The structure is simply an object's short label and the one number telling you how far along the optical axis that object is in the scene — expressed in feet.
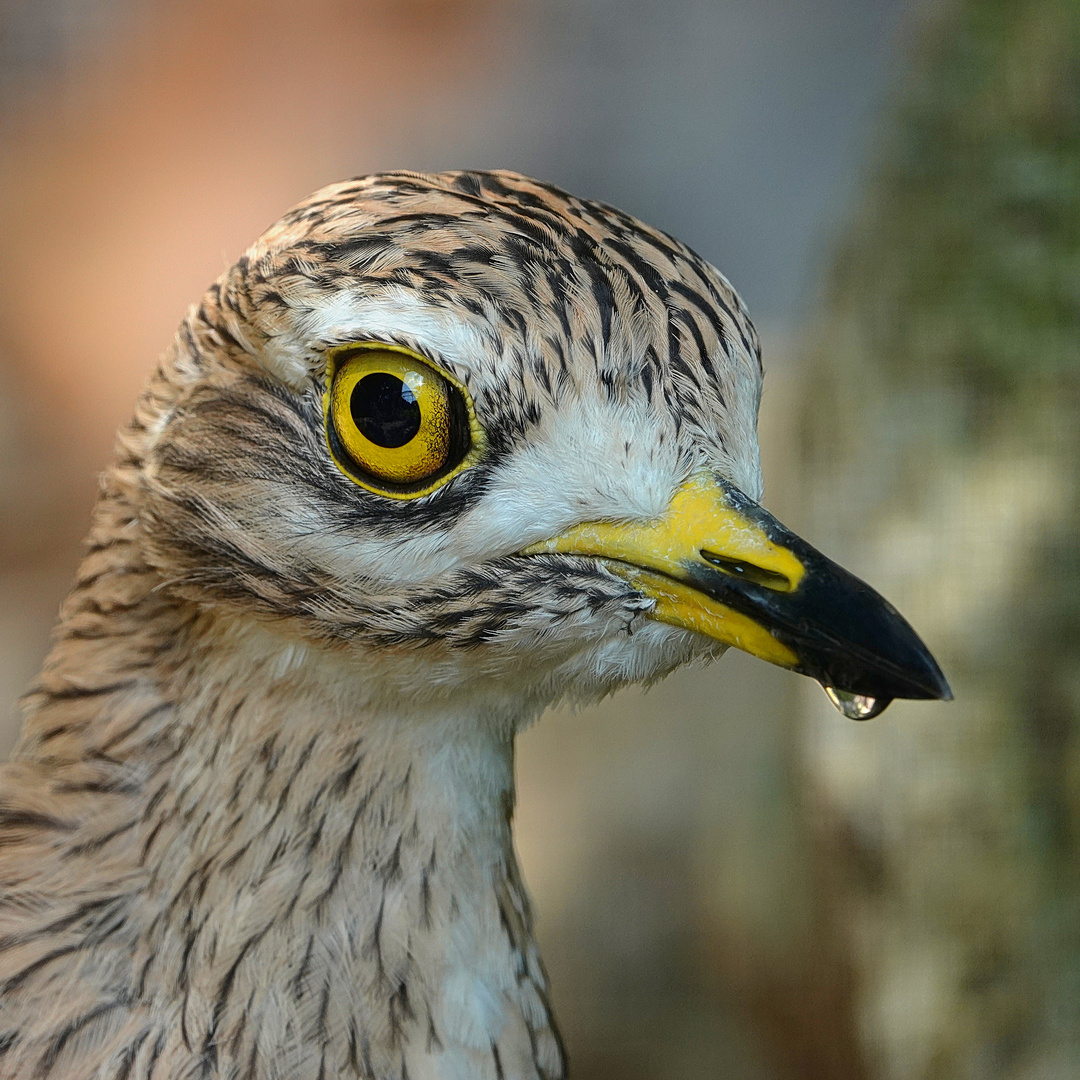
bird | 8.82
